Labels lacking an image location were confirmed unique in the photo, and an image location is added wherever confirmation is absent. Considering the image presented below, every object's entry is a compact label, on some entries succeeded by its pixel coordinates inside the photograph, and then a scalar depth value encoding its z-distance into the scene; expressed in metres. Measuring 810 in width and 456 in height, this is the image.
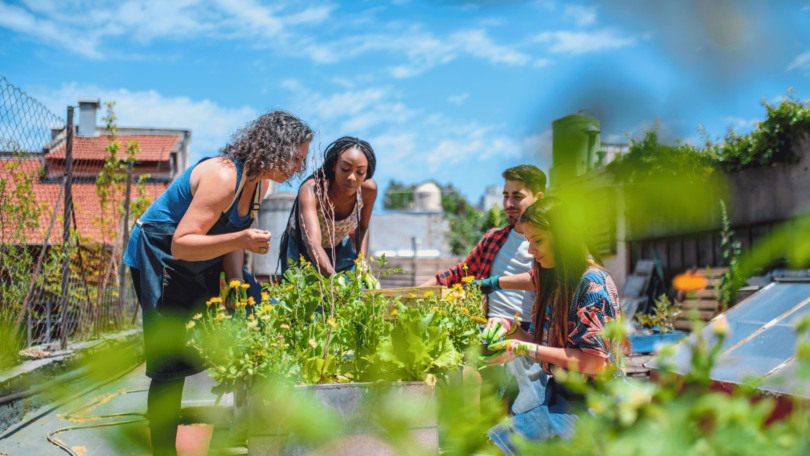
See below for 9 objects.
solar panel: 2.26
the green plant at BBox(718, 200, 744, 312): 6.60
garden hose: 2.42
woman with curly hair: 1.79
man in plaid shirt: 2.66
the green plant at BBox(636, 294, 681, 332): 6.22
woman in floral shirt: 1.50
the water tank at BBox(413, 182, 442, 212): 31.50
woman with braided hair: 2.33
